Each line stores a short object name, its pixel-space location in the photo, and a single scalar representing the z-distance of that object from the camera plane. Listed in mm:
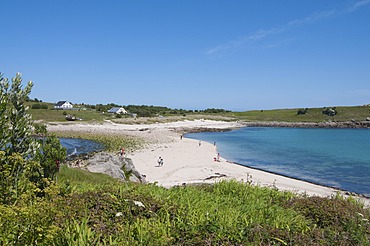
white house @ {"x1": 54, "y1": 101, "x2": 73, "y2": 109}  117688
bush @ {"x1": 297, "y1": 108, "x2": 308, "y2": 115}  135000
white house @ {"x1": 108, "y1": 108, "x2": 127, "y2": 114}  109525
